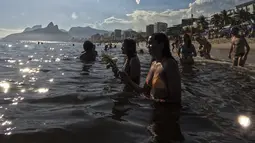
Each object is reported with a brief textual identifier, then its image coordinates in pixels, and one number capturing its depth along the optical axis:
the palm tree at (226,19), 57.47
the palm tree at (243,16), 50.89
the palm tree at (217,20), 60.06
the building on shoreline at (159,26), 125.01
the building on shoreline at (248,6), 57.16
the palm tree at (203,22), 65.72
